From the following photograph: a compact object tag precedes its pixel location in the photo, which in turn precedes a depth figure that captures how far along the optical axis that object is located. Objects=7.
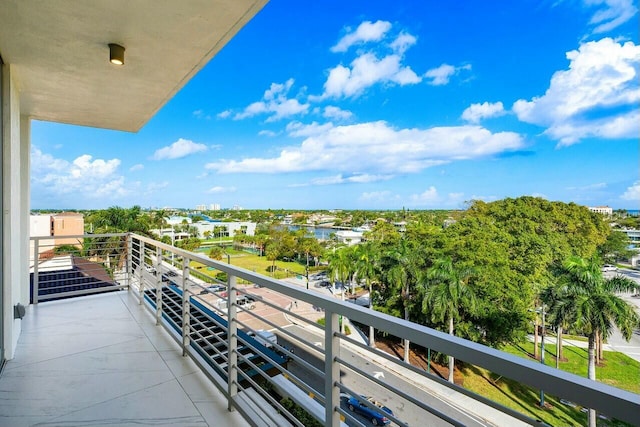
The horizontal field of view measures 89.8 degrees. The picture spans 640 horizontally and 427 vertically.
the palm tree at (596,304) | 12.50
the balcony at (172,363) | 0.76
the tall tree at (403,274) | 19.00
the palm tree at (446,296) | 16.05
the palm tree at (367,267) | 19.92
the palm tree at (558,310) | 13.99
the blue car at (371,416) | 8.58
